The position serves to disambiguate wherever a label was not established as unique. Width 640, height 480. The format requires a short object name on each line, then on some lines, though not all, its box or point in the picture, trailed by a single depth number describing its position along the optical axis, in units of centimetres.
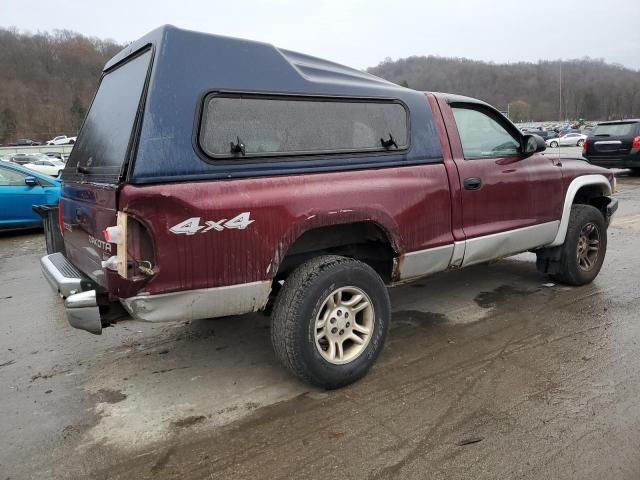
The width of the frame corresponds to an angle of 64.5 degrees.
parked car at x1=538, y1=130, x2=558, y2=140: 5619
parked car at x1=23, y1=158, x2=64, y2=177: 2362
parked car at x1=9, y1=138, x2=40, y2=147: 6902
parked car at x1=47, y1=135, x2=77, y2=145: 6773
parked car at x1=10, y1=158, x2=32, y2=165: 2925
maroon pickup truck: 262
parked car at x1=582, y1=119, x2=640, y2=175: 1423
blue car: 871
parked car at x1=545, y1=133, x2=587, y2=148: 5150
